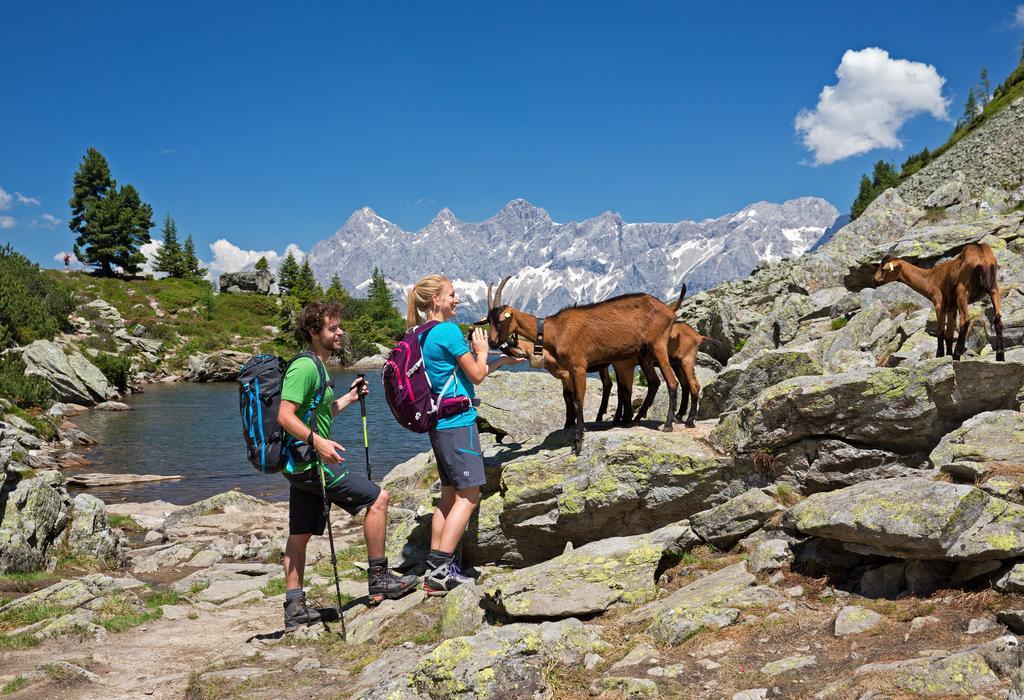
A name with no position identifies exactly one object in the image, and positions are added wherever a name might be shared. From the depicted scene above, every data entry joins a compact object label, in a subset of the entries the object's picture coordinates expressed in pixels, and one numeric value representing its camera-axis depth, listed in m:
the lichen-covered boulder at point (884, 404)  7.46
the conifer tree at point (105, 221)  99.31
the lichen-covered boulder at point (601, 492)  8.19
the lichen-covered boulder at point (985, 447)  6.18
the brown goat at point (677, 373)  10.25
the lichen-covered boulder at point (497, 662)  4.71
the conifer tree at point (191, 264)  112.81
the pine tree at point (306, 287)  108.25
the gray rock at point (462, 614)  6.50
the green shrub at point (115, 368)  52.34
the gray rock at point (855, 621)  4.94
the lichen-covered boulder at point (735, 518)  7.29
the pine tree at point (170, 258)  111.00
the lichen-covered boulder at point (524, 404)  13.59
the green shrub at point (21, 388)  33.25
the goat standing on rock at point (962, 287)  10.80
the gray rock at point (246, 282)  110.69
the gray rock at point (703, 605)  5.36
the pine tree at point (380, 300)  125.94
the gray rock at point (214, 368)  69.31
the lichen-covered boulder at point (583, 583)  6.20
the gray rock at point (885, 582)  5.48
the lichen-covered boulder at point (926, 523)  5.02
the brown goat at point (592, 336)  9.25
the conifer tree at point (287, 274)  117.31
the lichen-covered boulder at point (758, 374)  10.19
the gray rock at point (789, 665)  4.55
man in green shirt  6.75
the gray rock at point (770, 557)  6.39
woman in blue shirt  7.03
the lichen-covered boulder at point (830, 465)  7.64
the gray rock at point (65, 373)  42.00
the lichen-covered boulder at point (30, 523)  10.67
